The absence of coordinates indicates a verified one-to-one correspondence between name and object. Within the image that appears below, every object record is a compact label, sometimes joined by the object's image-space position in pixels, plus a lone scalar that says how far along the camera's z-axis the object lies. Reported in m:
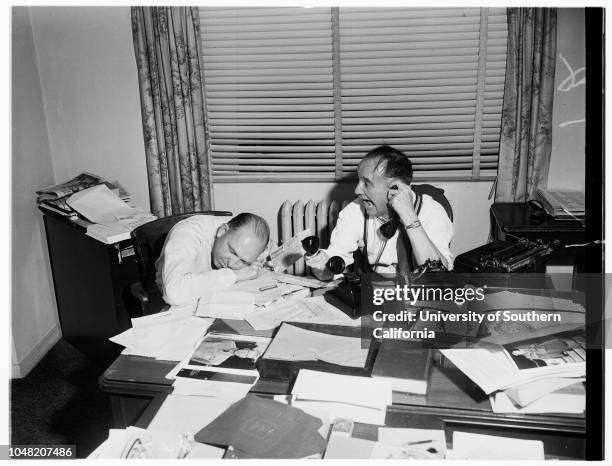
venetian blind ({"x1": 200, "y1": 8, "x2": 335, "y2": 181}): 3.02
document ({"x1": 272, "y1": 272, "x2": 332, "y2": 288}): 2.14
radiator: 3.15
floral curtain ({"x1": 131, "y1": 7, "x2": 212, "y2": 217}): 2.95
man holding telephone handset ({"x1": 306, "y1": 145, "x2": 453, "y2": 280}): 2.30
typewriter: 1.98
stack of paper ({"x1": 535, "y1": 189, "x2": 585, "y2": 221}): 2.71
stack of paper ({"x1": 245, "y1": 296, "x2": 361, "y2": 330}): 1.84
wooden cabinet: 2.79
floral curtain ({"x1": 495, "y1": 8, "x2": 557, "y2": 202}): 2.76
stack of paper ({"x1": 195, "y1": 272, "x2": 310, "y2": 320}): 1.92
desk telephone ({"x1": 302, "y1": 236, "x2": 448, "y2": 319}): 1.88
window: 2.94
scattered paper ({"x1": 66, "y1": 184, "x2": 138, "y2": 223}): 2.86
